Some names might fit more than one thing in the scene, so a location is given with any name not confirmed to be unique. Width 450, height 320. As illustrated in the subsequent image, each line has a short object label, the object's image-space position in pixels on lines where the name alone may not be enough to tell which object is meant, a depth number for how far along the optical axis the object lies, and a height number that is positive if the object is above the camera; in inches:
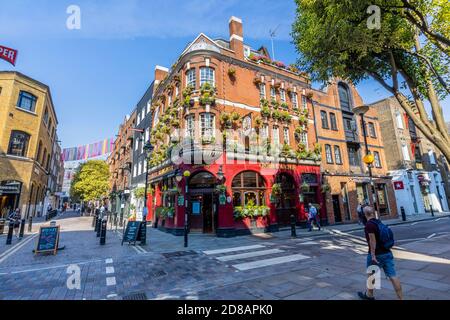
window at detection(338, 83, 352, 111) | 928.4 +449.8
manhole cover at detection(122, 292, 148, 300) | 191.1 -79.1
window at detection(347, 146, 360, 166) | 882.8 +185.7
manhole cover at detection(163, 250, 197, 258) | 349.1 -79.3
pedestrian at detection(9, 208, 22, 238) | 560.7 -28.8
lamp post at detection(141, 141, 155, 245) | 440.2 -20.2
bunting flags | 2007.9 +535.6
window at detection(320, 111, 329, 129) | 849.5 +326.6
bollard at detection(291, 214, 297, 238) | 519.1 -60.3
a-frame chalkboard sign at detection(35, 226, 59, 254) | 363.6 -52.0
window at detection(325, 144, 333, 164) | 821.5 +184.0
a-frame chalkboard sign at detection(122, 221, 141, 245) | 440.1 -50.7
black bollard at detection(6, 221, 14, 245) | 452.1 -49.8
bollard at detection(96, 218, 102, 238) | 536.8 -50.3
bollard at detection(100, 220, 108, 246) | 451.8 -49.9
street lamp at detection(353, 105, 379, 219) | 394.6 +181.0
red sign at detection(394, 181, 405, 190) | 942.7 +65.7
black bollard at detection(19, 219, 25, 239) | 533.2 -49.0
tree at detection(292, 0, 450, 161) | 269.9 +232.9
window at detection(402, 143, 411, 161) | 1041.5 +228.0
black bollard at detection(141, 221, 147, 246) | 439.7 -54.0
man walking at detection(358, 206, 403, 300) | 162.4 -36.6
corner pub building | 583.2 +178.2
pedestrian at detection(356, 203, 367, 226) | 602.8 -27.5
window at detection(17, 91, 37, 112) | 920.6 +466.8
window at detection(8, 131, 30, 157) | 865.6 +268.8
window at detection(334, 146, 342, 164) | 844.4 +181.5
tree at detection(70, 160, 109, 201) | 1472.7 +189.6
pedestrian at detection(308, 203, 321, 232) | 615.5 -37.6
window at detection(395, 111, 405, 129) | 1074.9 +398.3
